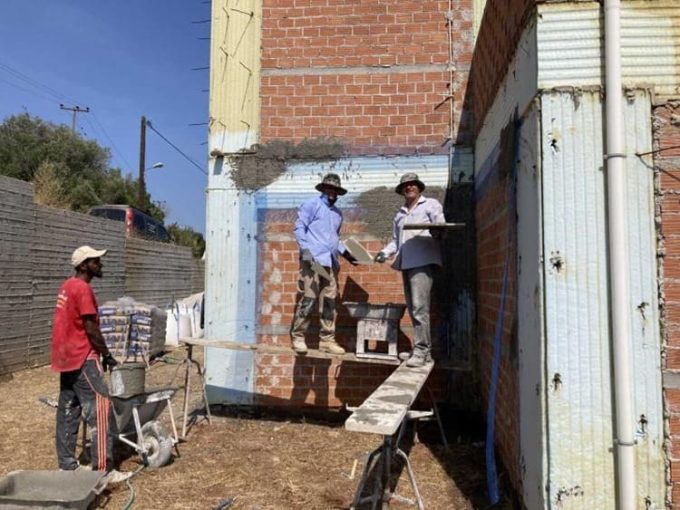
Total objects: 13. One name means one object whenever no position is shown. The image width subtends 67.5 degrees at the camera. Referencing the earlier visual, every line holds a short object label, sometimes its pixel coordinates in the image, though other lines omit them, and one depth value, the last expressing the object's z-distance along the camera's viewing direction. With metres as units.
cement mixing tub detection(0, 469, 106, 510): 3.72
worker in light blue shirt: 5.76
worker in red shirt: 4.56
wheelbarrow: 4.68
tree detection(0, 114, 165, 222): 28.58
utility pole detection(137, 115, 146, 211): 28.32
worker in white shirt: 5.11
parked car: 18.30
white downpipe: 2.82
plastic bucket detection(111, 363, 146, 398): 4.86
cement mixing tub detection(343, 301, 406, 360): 5.52
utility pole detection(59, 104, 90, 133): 44.21
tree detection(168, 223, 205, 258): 34.38
